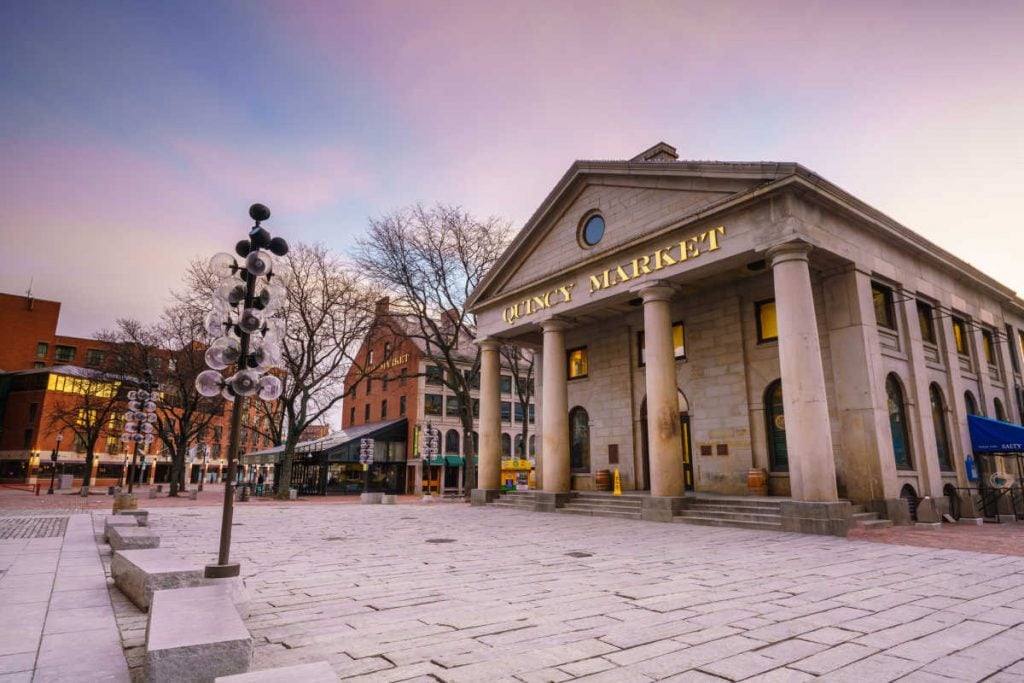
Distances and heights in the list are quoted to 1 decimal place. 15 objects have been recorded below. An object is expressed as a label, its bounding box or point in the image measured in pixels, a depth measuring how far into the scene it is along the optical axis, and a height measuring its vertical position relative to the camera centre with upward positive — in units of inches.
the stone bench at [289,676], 102.0 -40.4
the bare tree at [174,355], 1250.6 +237.8
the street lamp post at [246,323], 261.0 +63.8
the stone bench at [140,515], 473.7 -51.7
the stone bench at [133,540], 308.2 -45.8
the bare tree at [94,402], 1386.7 +157.9
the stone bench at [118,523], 400.3 -48.4
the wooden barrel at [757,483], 647.8 -28.1
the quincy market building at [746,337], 553.9 +157.2
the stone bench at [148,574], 204.4 -44.4
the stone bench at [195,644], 120.3 -41.3
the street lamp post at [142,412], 774.5 +63.2
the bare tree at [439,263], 1104.2 +389.4
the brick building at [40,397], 2196.1 +241.7
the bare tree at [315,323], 1208.8 +301.4
